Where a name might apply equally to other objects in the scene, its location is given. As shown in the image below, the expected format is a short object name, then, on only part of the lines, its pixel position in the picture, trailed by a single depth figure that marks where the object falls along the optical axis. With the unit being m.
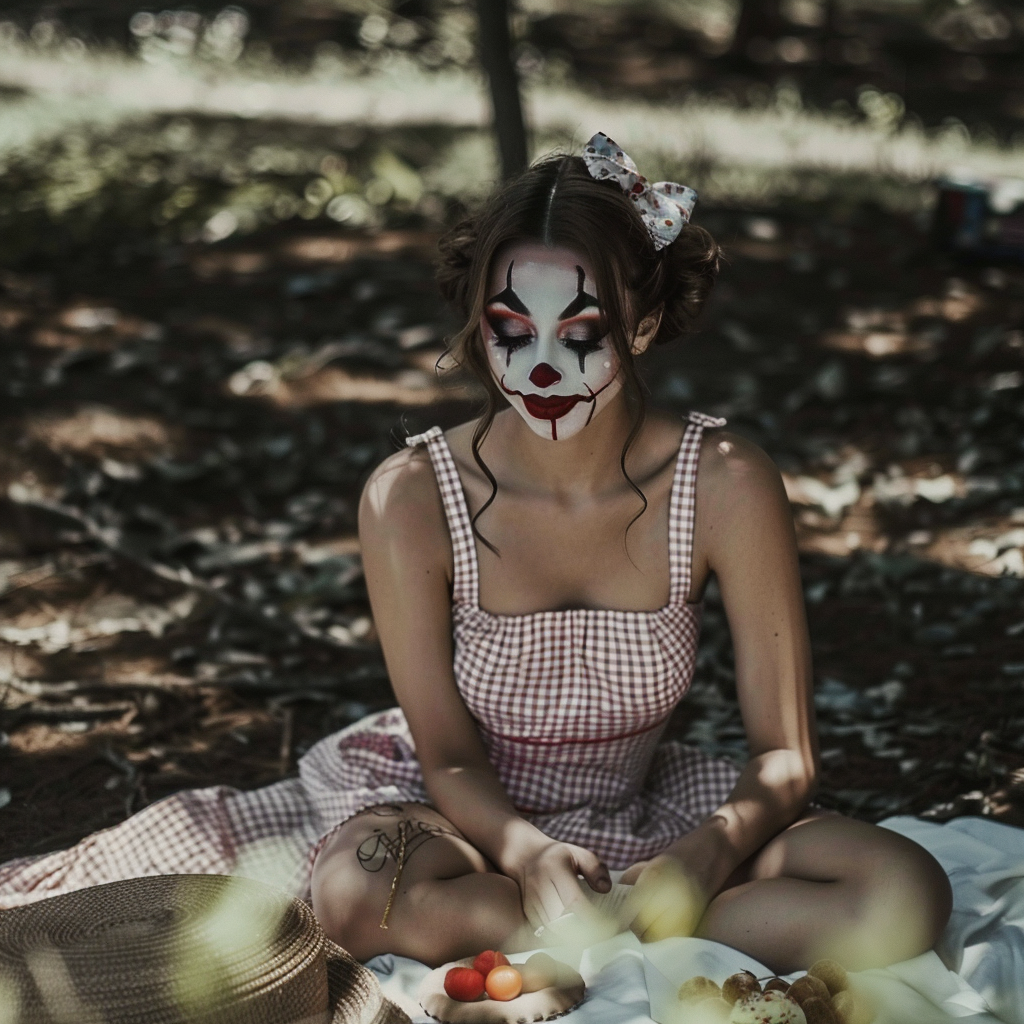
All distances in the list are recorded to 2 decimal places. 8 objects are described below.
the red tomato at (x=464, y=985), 2.46
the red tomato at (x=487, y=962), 2.51
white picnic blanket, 2.43
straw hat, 1.99
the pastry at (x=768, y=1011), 2.23
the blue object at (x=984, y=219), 6.70
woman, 2.60
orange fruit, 2.44
